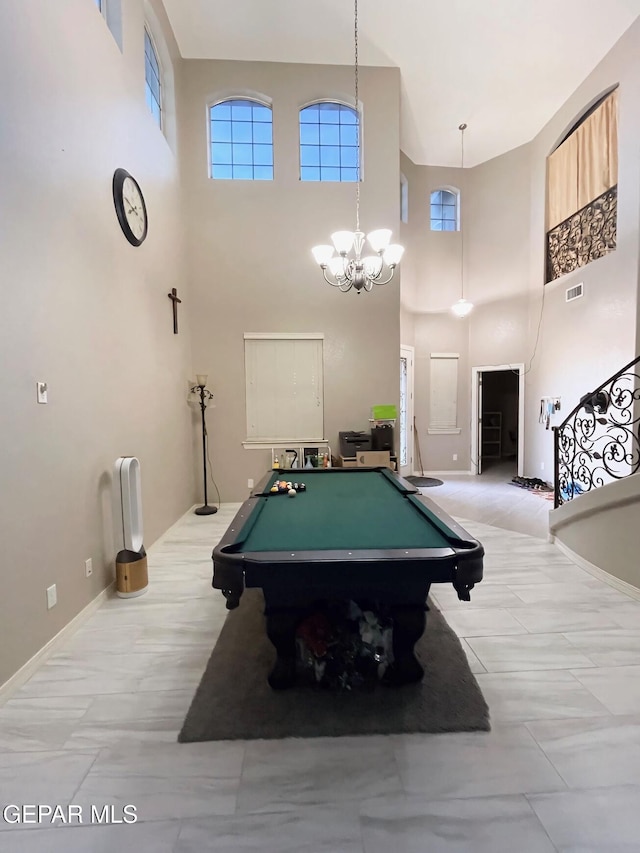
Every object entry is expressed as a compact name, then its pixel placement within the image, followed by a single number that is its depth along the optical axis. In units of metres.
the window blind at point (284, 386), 5.47
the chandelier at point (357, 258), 3.39
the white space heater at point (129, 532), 2.99
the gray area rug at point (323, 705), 1.73
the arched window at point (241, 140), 5.39
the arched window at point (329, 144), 5.46
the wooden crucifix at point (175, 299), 4.54
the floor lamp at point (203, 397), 5.04
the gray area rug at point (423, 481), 6.85
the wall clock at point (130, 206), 3.28
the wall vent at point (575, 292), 5.58
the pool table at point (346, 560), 1.61
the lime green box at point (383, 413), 5.45
